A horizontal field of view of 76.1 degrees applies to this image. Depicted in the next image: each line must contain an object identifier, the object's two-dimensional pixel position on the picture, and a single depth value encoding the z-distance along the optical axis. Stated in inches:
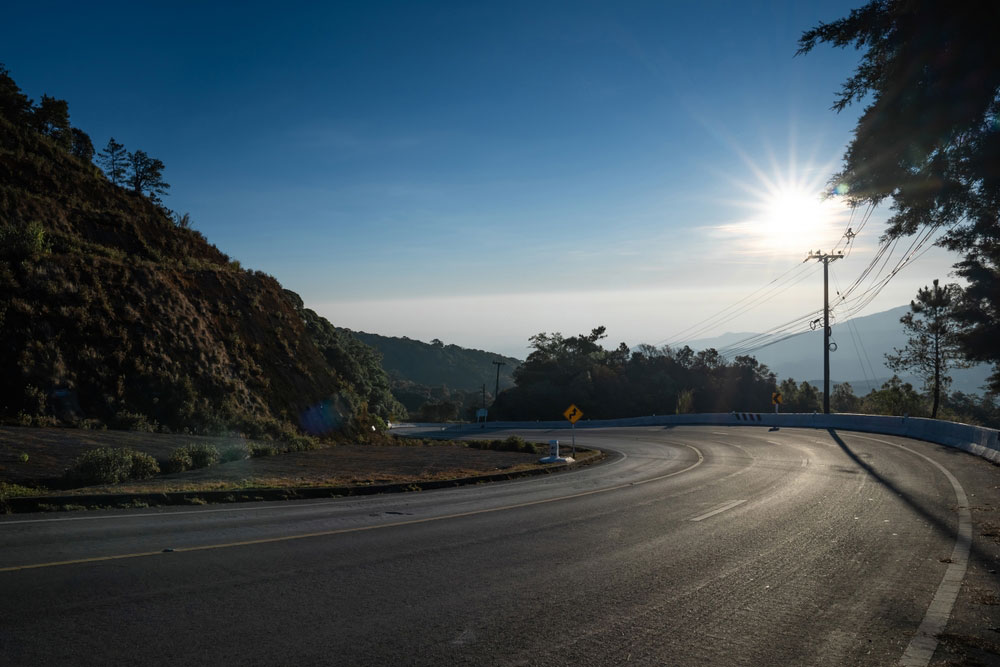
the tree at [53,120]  1298.0
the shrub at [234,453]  637.9
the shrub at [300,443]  800.4
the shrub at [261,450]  712.7
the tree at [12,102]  1223.5
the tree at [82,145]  1368.1
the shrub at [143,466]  486.0
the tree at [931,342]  1930.4
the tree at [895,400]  2262.6
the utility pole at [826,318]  1736.0
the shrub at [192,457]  538.0
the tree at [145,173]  1333.7
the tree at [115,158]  1326.3
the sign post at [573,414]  906.3
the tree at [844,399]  2992.1
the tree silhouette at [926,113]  291.7
